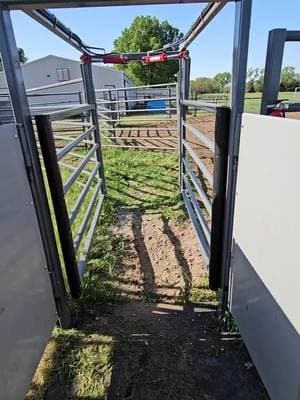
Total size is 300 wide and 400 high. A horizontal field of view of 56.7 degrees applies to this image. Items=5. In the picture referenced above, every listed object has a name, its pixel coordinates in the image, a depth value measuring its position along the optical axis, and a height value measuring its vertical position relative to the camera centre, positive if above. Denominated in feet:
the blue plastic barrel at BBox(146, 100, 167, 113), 57.87 -3.46
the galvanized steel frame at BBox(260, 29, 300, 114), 4.11 +0.28
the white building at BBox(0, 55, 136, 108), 62.75 +4.04
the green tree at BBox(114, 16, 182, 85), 94.91 +14.31
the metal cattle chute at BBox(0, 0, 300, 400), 3.50 -2.05
